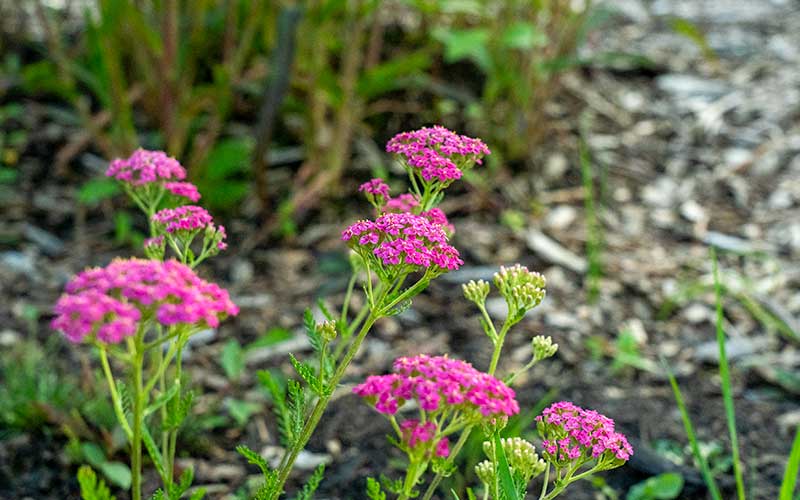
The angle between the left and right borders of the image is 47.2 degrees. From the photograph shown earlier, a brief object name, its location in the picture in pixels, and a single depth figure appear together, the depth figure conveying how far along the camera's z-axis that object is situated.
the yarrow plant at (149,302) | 0.80
